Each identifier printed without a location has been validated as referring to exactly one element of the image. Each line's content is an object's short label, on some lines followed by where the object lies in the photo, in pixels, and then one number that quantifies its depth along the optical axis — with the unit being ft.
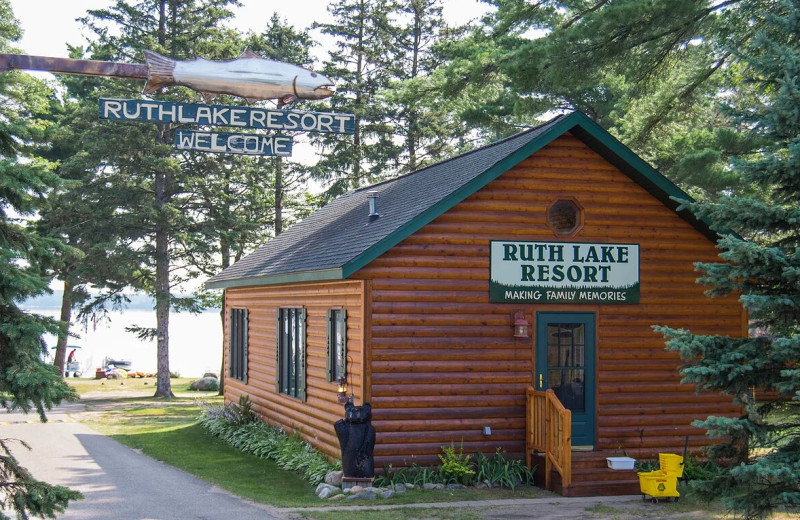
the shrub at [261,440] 49.33
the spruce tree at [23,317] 25.40
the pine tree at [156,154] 102.17
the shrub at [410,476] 44.39
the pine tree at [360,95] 126.82
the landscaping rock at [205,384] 123.75
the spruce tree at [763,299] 30.89
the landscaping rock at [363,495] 42.34
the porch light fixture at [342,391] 45.24
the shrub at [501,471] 45.24
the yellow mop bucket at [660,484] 41.98
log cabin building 45.62
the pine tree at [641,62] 57.67
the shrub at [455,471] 44.70
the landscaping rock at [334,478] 44.80
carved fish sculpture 38.86
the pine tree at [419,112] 129.39
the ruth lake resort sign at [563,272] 47.52
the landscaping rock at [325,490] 43.21
